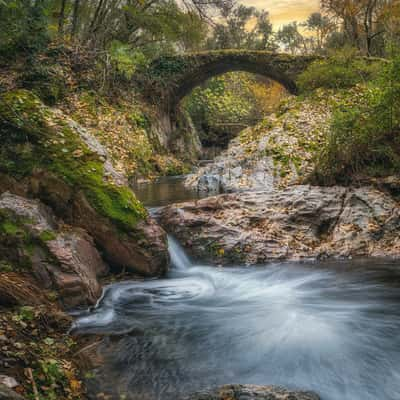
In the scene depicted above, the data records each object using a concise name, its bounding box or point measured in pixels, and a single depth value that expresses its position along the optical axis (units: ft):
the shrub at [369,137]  22.03
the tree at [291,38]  141.90
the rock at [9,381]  7.43
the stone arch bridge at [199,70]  62.59
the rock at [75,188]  16.21
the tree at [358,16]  82.89
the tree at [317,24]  113.14
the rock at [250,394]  8.59
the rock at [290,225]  19.70
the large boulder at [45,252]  13.11
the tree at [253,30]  119.96
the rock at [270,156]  32.60
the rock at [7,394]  6.23
